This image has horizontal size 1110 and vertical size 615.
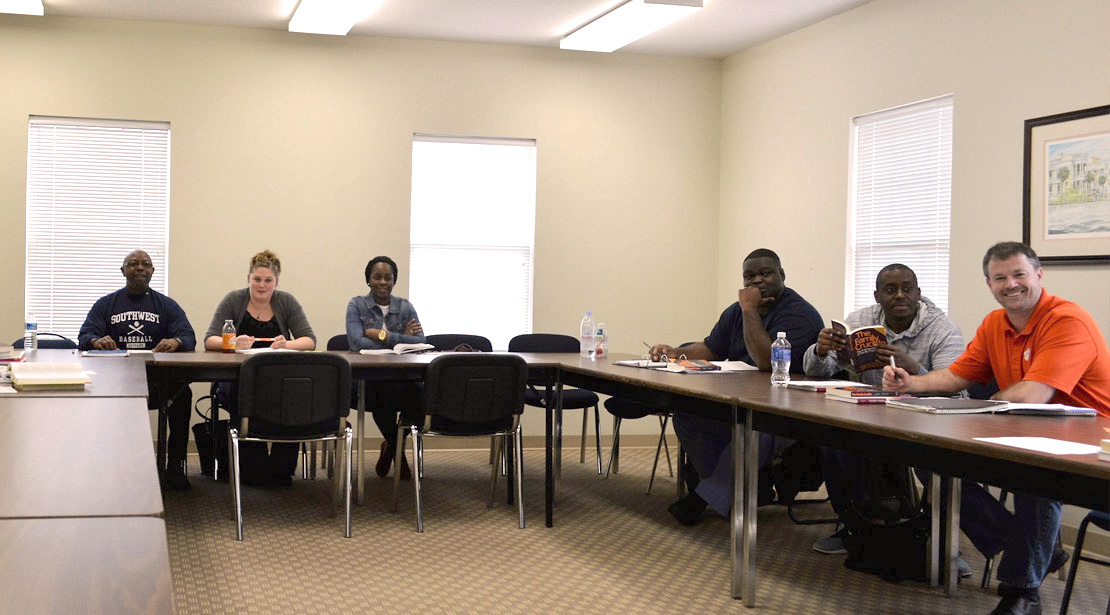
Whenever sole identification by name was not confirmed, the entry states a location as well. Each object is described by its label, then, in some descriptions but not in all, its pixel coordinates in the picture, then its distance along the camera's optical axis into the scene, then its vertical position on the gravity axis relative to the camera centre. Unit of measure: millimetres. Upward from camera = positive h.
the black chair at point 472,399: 4555 -438
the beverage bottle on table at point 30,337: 4980 -228
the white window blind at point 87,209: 6445 +529
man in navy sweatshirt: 5422 -170
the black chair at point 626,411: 5848 -605
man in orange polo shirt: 3062 -178
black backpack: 3779 -798
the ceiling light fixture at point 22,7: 5734 +1602
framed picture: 4371 +572
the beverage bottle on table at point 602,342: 5496 -203
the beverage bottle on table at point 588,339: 5796 -203
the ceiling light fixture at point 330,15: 5879 +1668
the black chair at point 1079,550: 2949 -711
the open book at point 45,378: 3119 -271
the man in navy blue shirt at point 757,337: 4273 -122
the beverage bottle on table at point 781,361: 3760 -190
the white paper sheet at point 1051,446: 2117 -277
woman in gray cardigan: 5434 -171
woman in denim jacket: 5625 -172
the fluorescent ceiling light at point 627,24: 5734 +1681
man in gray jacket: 3836 -129
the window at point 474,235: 7043 +465
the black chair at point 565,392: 5941 -525
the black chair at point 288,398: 4316 -430
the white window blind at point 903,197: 5438 +645
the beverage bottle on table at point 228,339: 5113 -218
